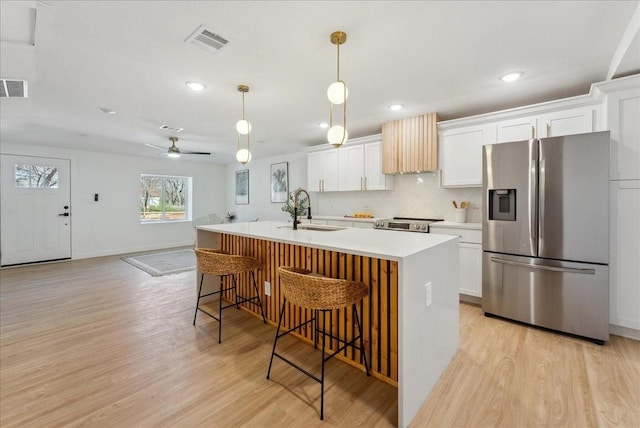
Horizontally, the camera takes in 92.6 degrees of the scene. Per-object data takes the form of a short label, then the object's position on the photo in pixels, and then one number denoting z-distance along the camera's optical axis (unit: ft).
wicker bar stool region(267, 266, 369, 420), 6.29
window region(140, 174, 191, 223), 24.48
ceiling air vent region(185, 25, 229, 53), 7.19
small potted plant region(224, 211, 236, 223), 27.37
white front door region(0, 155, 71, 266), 18.10
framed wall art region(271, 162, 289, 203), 22.85
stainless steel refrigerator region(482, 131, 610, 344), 8.69
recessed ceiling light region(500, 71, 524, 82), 9.24
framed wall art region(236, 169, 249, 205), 26.58
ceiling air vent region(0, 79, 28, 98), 9.25
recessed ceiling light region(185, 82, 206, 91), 9.91
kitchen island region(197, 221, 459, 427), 5.95
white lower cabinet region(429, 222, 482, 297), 11.41
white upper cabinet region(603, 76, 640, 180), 8.66
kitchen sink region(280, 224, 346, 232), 10.60
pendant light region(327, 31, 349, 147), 7.23
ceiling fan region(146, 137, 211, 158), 17.21
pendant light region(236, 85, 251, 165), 10.22
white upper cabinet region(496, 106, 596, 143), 10.00
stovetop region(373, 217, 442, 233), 12.63
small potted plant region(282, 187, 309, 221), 10.57
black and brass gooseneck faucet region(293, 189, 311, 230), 10.39
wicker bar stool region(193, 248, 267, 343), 9.03
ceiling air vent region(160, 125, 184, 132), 14.99
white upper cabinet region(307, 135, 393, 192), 15.51
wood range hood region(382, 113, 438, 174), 13.12
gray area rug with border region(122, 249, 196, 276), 17.31
